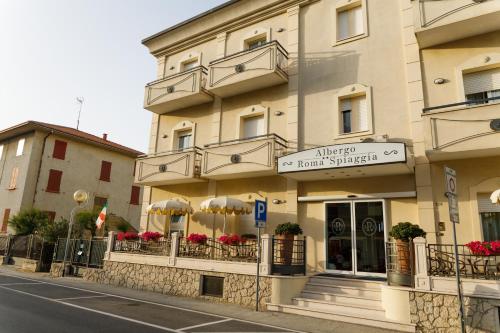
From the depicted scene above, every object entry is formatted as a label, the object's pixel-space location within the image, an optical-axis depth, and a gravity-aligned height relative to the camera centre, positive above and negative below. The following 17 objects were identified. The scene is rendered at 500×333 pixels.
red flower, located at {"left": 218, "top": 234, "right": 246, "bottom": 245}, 11.49 +0.15
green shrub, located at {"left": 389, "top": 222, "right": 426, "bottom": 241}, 8.70 +0.49
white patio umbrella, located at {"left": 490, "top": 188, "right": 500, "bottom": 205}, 8.31 +1.38
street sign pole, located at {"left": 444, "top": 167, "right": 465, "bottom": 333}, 6.56 +0.90
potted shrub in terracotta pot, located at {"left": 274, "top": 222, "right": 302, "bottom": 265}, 10.46 +0.28
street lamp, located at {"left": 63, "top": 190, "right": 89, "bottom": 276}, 16.22 -0.05
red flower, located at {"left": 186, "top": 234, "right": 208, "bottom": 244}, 12.22 +0.17
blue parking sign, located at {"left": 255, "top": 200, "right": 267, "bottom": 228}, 9.86 +0.92
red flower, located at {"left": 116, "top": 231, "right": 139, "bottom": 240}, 14.34 +0.18
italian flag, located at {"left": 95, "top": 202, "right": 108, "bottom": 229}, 15.82 +1.02
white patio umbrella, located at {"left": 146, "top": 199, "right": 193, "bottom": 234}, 13.84 +1.37
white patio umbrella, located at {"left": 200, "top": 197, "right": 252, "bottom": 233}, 12.25 +1.35
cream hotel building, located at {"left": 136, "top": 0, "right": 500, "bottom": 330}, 9.73 +4.57
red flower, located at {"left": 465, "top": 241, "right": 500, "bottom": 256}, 7.65 +0.13
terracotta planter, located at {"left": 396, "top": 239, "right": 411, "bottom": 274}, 8.56 -0.13
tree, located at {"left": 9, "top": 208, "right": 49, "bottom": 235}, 20.84 +0.89
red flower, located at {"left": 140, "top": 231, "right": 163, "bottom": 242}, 13.77 +0.21
